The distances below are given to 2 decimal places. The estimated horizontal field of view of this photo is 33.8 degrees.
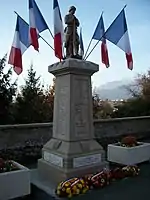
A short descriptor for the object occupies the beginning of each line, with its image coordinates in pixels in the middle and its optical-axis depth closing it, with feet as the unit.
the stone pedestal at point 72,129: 15.93
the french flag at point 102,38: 20.67
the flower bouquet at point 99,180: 14.57
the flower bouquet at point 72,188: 13.37
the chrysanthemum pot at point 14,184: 12.87
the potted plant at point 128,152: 20.25
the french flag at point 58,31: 18.01
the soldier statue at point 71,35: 17.98
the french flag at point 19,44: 18.66
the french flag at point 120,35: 20.74
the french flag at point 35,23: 18.20
